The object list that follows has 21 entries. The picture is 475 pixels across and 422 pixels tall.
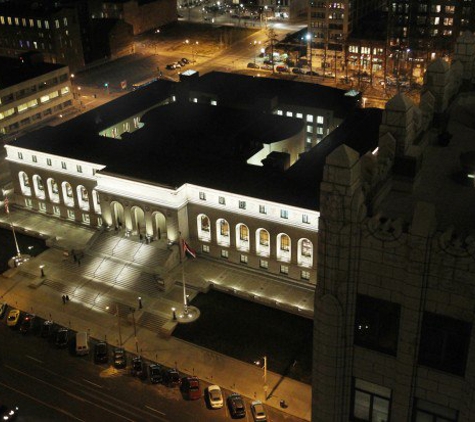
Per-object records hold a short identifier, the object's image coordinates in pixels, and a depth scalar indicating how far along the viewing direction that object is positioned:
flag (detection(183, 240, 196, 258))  108.51
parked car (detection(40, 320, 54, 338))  98.56
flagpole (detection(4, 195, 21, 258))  117.40
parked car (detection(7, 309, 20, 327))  100.38
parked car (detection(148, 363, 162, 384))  88.88
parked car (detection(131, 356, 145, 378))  90.06
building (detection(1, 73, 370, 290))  107.62
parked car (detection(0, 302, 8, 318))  103.42
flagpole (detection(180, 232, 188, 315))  100.97
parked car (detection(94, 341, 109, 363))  93.19
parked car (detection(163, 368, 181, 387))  88.50
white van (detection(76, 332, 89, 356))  94.50
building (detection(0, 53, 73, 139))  173.12
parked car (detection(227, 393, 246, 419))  82.62
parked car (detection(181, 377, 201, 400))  86.06
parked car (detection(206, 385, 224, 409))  84.00
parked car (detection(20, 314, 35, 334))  99.38
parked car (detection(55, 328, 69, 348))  96.19
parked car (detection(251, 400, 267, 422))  81.56
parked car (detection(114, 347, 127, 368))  92.25
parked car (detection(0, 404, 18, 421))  81.94
